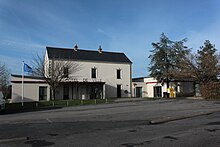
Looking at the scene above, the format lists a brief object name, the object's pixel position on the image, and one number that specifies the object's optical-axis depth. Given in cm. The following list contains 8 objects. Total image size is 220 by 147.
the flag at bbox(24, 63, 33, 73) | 3363
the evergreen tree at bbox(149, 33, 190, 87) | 4756
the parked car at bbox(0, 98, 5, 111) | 2243
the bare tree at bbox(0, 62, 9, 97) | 5208
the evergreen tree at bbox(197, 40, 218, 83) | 3962
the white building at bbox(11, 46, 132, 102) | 4006
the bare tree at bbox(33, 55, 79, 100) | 3869
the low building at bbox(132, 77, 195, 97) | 5042
